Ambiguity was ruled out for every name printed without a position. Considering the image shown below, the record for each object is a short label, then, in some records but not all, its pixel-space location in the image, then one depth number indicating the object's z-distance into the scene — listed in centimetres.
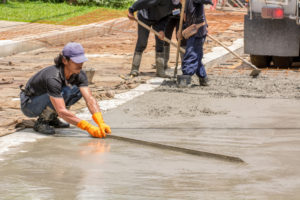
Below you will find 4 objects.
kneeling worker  1175
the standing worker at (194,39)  1756
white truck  1959
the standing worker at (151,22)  1864
